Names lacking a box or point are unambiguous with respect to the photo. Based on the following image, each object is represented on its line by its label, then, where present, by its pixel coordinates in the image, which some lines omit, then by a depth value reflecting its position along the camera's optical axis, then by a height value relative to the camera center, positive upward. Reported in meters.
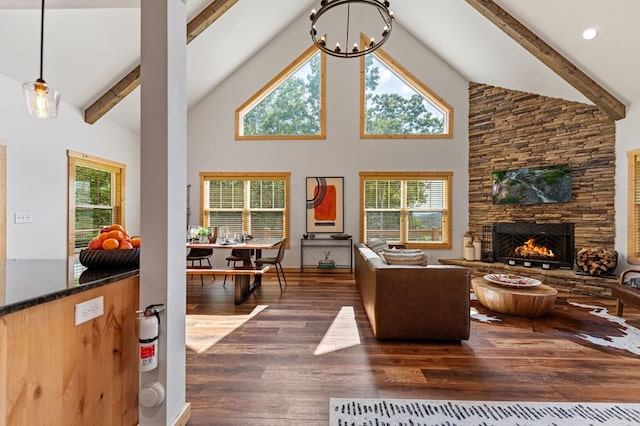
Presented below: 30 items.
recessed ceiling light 3.83 +2.40
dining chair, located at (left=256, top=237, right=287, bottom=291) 4.47 -0.69
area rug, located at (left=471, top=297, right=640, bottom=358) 2.73 -1.19
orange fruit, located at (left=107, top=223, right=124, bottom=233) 1.68 -0.08
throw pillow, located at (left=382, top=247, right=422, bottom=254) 3.16 -0.40
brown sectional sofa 2.75 -0.82
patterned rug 1.73 -1.21
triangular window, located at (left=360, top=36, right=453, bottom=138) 6.36 +2.42
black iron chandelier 3.03 +2.22
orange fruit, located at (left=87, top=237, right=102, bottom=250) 1.58 -0.16
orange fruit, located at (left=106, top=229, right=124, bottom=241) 1.62 -0.11
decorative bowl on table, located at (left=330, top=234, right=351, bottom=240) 6.11 -0.45
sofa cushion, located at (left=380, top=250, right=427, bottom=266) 2.94 -0.44
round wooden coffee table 3.31 -0.96
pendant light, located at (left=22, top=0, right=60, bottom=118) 2.07 +0.84
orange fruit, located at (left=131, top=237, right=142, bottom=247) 1.71 -0.16
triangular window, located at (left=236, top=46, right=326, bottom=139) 6.43 +2.42
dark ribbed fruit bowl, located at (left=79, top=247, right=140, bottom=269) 1.54 -0.23
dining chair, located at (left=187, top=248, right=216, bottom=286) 5.15 -0.71
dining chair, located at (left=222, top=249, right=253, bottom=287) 4.45 -0.66
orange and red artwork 6.34 +0.26
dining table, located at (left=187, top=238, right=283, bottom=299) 4.07 -0.42
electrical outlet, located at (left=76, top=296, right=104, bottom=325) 1.20 -0.40
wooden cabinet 0.95 -0.58
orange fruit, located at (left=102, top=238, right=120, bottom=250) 1.57 -0.16
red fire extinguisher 1.34 -0.57
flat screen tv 5.08 +0.56
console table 6.32 -0.62
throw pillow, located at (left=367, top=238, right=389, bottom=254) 4.72 -0.49
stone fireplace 4.71 +1.02
